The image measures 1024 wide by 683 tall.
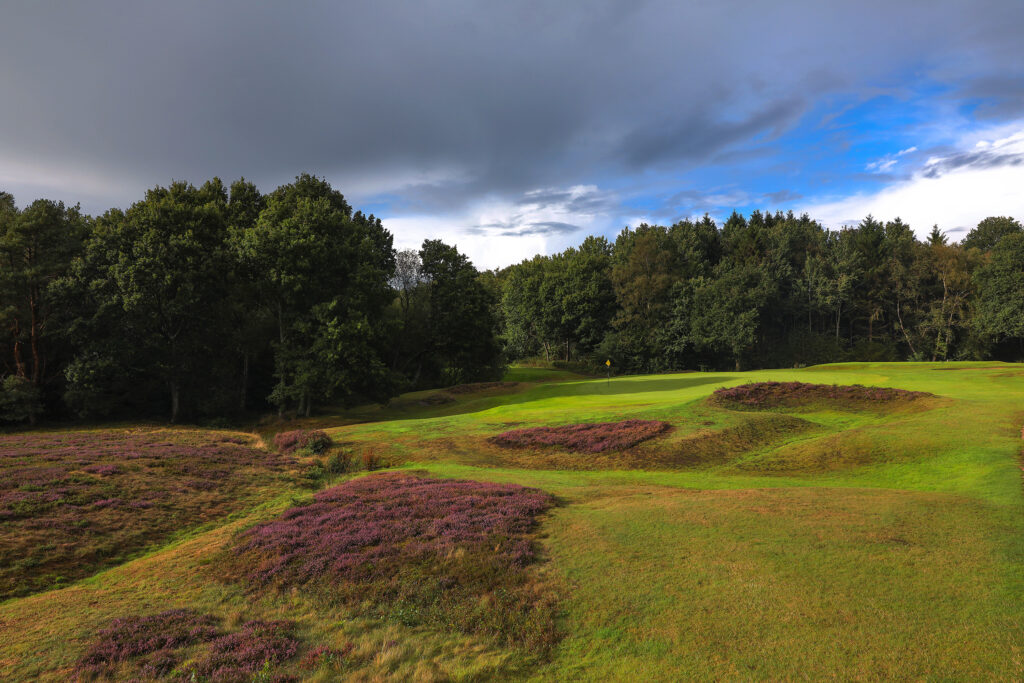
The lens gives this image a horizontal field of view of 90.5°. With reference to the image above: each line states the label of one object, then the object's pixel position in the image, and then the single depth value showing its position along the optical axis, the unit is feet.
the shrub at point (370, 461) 77.36
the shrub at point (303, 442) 90.38
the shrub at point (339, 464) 77.15
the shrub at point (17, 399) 117.08
